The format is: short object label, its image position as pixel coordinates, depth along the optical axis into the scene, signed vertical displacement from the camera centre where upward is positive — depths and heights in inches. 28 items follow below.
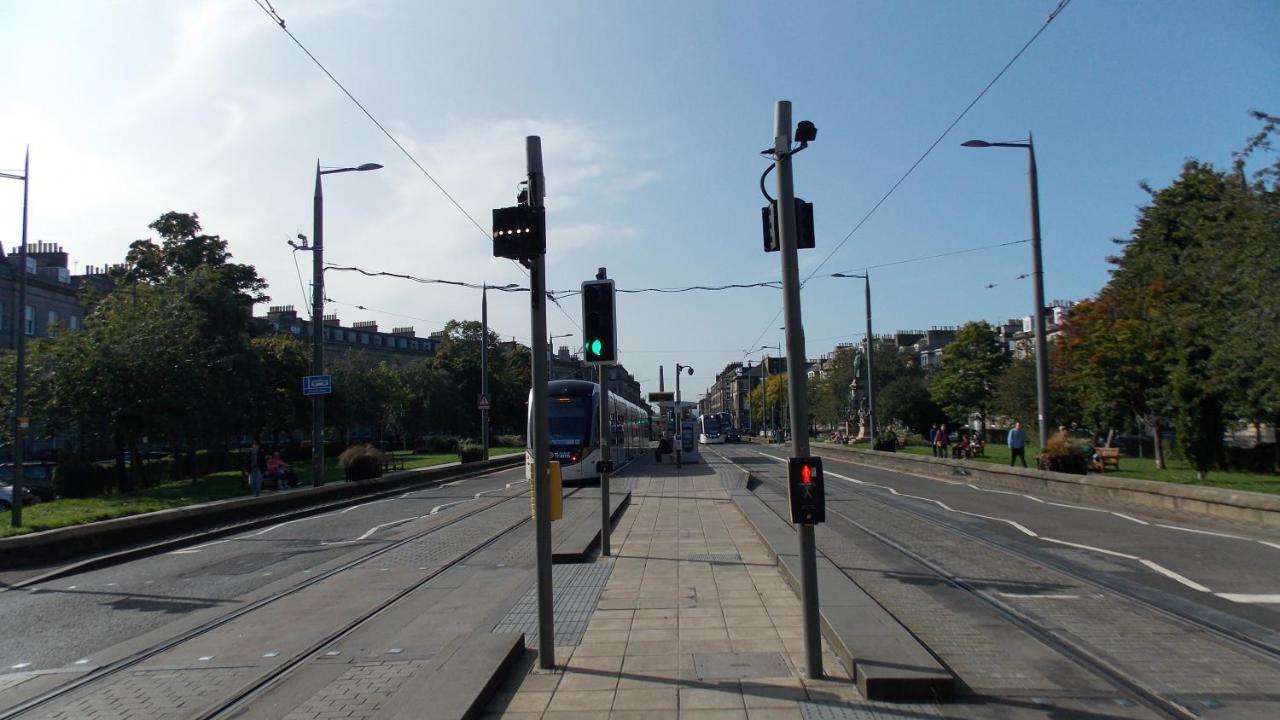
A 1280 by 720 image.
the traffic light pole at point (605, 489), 487.1 -42.8
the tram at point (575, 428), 1131.9 -21.1
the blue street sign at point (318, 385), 929.5 +35.4
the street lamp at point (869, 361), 1551.4 +72.2
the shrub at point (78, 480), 1117.1 -68.6
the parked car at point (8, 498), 1004.6 -80.8
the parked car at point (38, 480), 1093.8 -66.2
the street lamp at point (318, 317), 949.8 +111.6
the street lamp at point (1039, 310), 879.7 +88.4
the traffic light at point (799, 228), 269.4 +54.0
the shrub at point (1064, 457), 896.3 -59.0
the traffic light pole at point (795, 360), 248.2 +12.9
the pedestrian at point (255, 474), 961.5 -58.1
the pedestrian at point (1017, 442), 1119.6 -53.4
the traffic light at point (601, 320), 359.3 +36.6
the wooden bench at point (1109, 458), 1113.4 -75.6
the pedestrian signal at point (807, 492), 247.8 -24.2
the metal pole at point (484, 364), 1710.4 +98.4
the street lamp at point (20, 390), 651.5 +27.7
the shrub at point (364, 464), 1172.1 -61.7
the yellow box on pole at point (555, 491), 283.6 -25.3
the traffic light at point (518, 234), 275.1 +55.4
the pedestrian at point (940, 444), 1459.2 -69.3
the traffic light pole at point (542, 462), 260.8 -15.3
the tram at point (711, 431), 3582.7 -91.8
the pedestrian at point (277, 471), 1091.3 -62.6
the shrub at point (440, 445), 2591.0 -87.0
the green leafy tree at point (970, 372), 2388.0 +79.1
